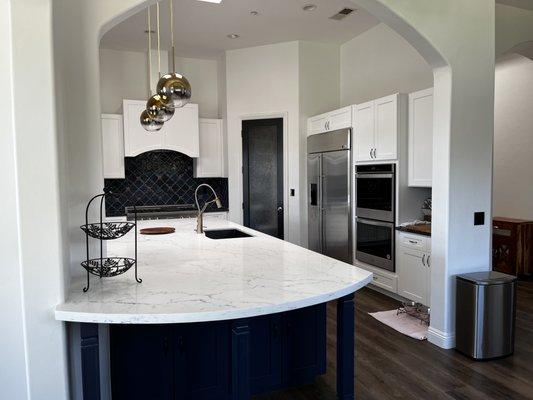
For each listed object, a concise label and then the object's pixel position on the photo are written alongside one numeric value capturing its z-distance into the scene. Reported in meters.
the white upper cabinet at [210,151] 6.10
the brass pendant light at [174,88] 2.66
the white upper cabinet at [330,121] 4.94
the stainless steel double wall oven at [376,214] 4.34
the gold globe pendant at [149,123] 3.77
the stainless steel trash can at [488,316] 3.04
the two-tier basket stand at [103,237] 1.87
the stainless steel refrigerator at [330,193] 4.96
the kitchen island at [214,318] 1.66
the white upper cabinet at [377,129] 4.24
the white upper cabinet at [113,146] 5.53
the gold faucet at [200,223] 3.67
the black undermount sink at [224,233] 3.77
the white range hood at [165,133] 5.53
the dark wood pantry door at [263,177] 5.91
